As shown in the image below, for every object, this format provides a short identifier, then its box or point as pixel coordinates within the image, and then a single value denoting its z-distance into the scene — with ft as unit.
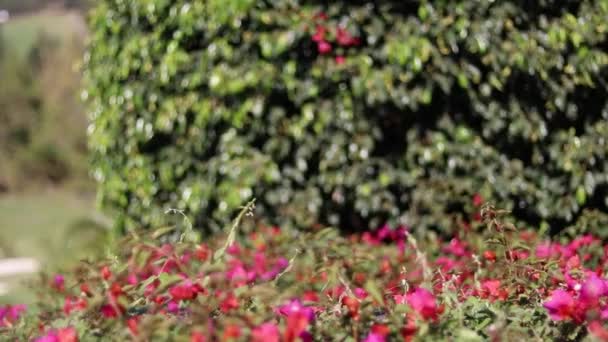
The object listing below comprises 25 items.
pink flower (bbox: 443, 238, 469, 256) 28.70
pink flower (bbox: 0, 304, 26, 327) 22.51
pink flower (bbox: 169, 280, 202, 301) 15.31
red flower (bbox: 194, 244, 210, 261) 20.07
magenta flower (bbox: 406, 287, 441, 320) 14.66
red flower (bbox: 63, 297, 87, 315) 17.18
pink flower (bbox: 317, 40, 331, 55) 31.50
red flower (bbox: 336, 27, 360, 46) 31.65
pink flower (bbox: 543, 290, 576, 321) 14.85
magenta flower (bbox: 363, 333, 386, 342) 13.87
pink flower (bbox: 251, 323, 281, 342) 13.12
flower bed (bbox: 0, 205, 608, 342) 14.35
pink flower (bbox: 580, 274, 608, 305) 14.90
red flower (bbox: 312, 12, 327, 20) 32.09
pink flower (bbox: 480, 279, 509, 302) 18.16
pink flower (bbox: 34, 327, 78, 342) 14.82
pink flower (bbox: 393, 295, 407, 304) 16.46
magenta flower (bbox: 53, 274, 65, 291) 26.13
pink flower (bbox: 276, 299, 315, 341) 13.42
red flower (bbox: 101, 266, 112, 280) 17.99
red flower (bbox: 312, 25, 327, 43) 31.48
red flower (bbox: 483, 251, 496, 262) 20.86
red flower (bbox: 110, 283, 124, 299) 15.07
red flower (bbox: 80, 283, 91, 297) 16.84
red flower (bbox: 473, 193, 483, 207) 32.40
